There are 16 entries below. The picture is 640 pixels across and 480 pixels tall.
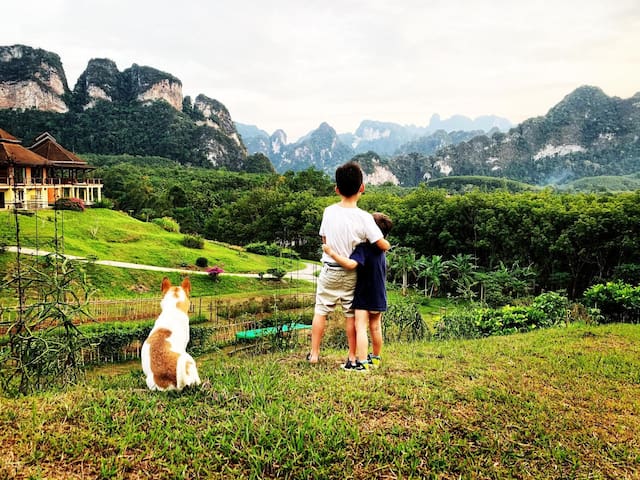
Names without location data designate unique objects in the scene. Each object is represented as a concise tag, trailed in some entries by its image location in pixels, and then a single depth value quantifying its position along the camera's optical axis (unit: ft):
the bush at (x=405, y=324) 27.37
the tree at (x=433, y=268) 78.79
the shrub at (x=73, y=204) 90.63
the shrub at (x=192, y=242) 89.76
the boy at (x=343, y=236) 11.42
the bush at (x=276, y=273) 78.74
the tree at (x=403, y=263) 84.12
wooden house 85.76
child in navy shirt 11.55
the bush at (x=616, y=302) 24.17
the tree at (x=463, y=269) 77.78
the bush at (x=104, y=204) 104.99
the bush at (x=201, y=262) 79.56
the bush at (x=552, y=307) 26.89
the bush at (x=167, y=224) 106.73
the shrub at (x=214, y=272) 71.92
